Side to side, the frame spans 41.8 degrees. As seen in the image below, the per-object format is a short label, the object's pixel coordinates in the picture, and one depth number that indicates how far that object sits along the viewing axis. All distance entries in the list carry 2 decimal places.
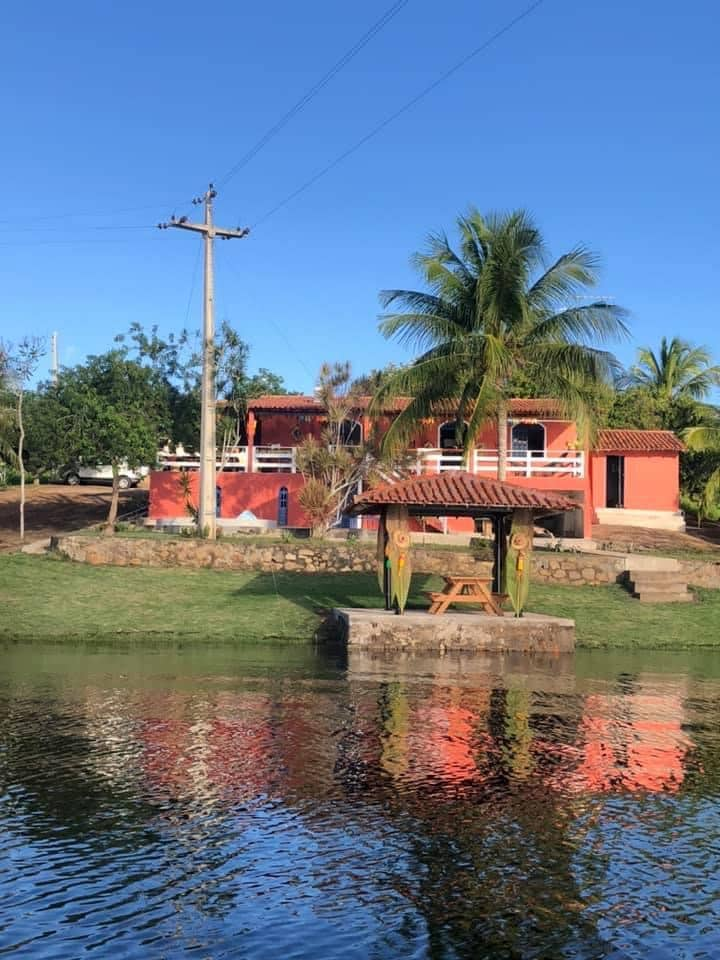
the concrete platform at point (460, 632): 17.75
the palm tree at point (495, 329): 24.95
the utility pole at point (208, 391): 25.84
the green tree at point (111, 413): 29.61
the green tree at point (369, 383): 29.42
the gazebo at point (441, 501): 18.08
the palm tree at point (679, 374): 44.44
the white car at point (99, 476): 43.25
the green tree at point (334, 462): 27.72
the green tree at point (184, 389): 34.66
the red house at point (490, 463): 31.31
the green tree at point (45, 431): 30.56
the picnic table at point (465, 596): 18.81
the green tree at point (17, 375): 30.64
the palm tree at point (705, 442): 34.56
